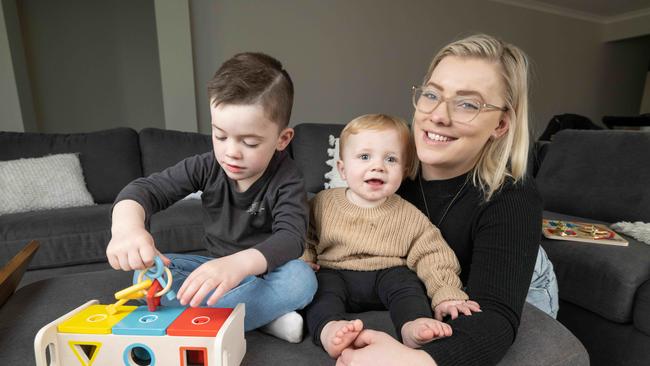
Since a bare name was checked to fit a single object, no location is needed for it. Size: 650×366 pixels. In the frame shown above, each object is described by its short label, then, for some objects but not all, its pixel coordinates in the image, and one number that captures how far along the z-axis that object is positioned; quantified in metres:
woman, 0.73
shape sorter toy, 0.57
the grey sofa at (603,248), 1.28
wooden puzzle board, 1.47
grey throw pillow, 1.95
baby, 0.84
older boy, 0.68
